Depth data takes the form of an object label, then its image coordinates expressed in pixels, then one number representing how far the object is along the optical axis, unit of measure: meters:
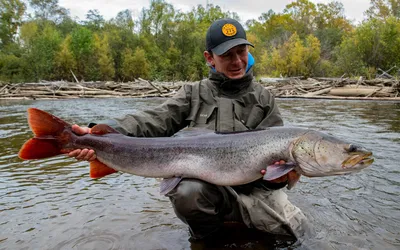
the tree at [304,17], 59.50
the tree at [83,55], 38.03
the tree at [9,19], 44.09
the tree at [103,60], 38.16
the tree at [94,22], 52.12
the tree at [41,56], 35.72
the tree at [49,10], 58.81
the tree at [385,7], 46.75
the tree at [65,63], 36.28
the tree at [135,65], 40.62
